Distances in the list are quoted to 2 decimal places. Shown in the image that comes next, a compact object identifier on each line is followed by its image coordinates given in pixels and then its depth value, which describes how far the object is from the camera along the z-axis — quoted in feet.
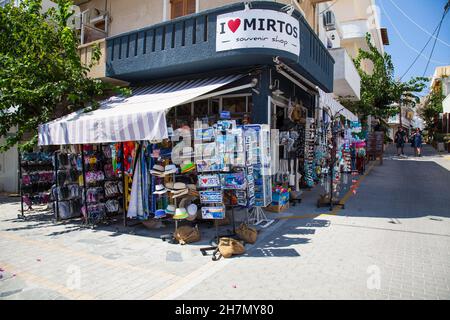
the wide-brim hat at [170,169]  20.35
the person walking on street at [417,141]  74.33
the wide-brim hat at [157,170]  20.90
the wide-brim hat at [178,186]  20.06
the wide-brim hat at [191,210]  20.29
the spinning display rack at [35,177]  27.71
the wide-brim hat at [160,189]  20.27
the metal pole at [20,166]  26.94
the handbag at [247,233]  18.97
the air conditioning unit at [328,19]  50.19
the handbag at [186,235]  19.54
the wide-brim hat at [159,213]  20.71
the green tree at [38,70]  27.40
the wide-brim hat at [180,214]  19.42
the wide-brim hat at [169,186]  20.31
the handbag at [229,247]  16.92
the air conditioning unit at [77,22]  38.88
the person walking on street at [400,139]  75.90
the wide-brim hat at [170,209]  20.15
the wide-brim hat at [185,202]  20.52
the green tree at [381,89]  71.72
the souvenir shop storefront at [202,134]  19.67
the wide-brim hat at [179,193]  19.96
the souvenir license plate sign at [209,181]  18.66
